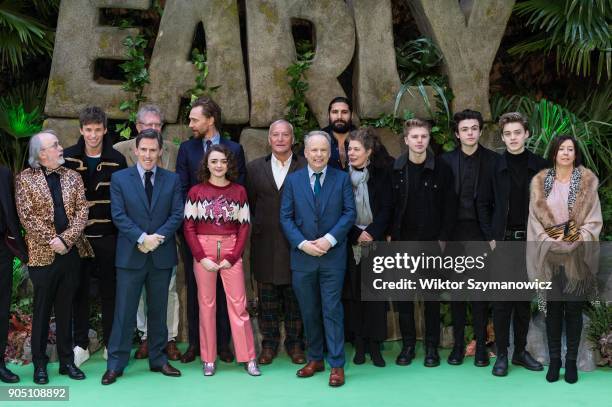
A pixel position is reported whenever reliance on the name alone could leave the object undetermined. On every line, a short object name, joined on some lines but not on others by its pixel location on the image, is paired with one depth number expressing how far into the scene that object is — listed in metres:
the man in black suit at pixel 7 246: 5.48
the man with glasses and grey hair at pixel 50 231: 5.46
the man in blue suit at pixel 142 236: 5.62
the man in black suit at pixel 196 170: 6.07
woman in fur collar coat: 5.55
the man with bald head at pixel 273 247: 6.05
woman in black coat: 5.89
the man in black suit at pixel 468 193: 5.96
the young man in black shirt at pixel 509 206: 5.84
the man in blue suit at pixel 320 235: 5.61
